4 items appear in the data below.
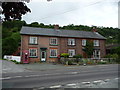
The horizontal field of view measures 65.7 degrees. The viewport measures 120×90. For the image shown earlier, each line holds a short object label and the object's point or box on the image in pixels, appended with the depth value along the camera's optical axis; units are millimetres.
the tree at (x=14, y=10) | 3560
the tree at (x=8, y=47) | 23905
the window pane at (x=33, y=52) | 18690
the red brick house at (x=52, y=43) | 18610
